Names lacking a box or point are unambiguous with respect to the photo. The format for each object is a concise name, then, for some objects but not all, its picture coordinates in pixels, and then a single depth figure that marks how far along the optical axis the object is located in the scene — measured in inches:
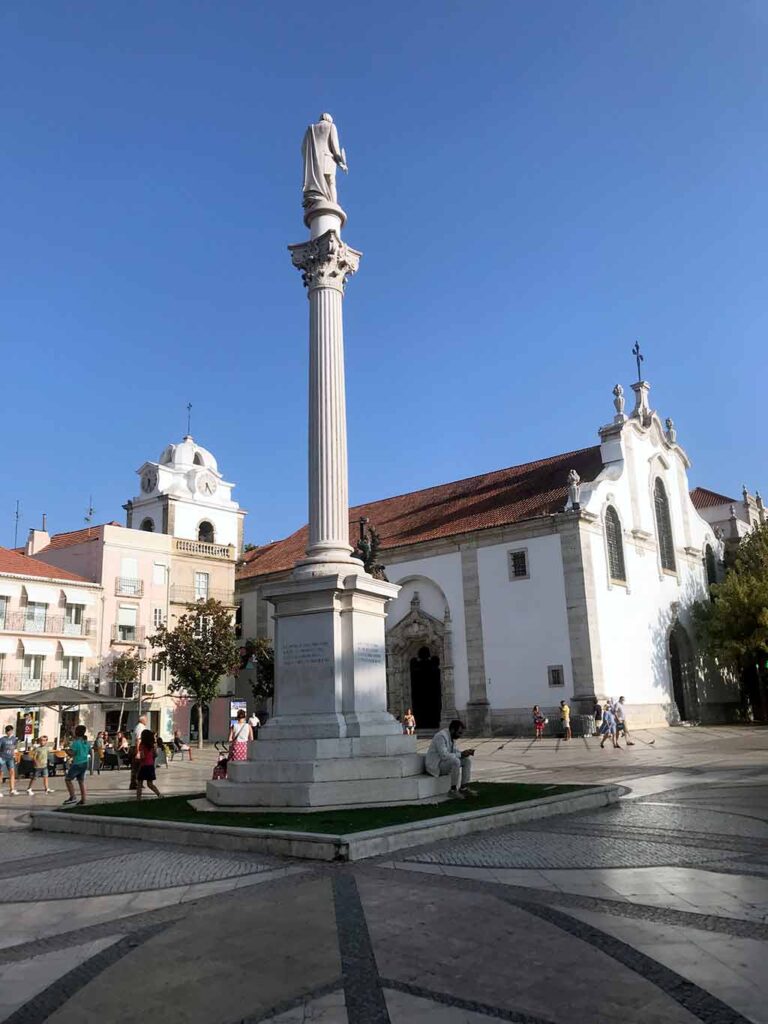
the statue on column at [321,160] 612.7
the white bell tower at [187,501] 1926.7
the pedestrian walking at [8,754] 763.9
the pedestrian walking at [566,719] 1227.9
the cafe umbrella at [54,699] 910.4
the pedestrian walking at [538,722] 1289.4
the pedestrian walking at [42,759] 790.5
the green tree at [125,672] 1542.8
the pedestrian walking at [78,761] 562.3
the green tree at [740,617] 1505.9
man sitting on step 489.1
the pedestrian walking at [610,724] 1101.7
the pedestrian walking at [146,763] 569.3
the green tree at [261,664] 1670.8
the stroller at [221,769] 566.9
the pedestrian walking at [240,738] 629.3
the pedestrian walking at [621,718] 1155.9
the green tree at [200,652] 1486.2
